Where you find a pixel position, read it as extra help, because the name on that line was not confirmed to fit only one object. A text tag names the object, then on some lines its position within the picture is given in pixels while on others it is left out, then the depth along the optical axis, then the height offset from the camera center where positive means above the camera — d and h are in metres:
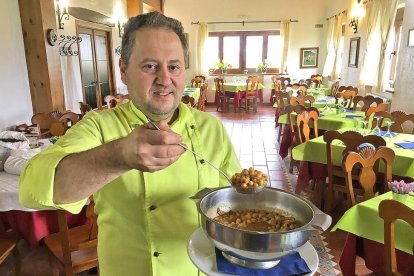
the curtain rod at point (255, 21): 9.06 +1.21
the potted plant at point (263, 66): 9.27 +0.00
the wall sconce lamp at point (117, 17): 6.13 +0.94
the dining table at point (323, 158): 2.42 -0.75
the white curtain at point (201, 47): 9.09 +0.54
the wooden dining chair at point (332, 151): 2.47 -0.63
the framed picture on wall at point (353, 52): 6.59 +0.27
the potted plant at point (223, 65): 9.15 +0.04
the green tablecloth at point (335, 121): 3.70 -0.62
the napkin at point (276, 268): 0.74 -0.45
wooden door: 5.13 +0.06
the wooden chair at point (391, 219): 1.30 -0.63
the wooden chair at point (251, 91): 8.27 -0.62
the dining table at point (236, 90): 8.15 -0.57
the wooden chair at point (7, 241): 1.81 -0.97
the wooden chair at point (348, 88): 5.82 -0.42
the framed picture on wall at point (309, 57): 9.29 +0.24
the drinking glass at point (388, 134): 2.97 -0.62
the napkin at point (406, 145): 2.60 -0.63
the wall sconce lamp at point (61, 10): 4.19 +0.74
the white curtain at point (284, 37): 8.99 +0.78
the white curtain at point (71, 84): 4.47 -0.22
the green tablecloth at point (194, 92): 6.54 -0.51
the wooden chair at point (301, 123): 3.27 -0.60
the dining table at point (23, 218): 1.77 -0.82
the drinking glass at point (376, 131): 3.01 -0.60
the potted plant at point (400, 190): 1.63 -0.61
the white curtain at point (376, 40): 5.16 +0.42
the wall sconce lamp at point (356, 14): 6.43 +1.00
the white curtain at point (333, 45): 7.94 +0.52
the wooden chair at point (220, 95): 8.36 -0.73
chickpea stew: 0.89 -0.43
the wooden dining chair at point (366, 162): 2.03 -0.59
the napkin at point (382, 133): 3.00 -0.62
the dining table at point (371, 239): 1.50 -0.84
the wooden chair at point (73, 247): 1.60 -0.95
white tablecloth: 1.77 -0.69
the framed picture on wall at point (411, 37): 4.34 +0.36
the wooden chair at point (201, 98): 7.06 -0.66
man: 0.83 -0.26
